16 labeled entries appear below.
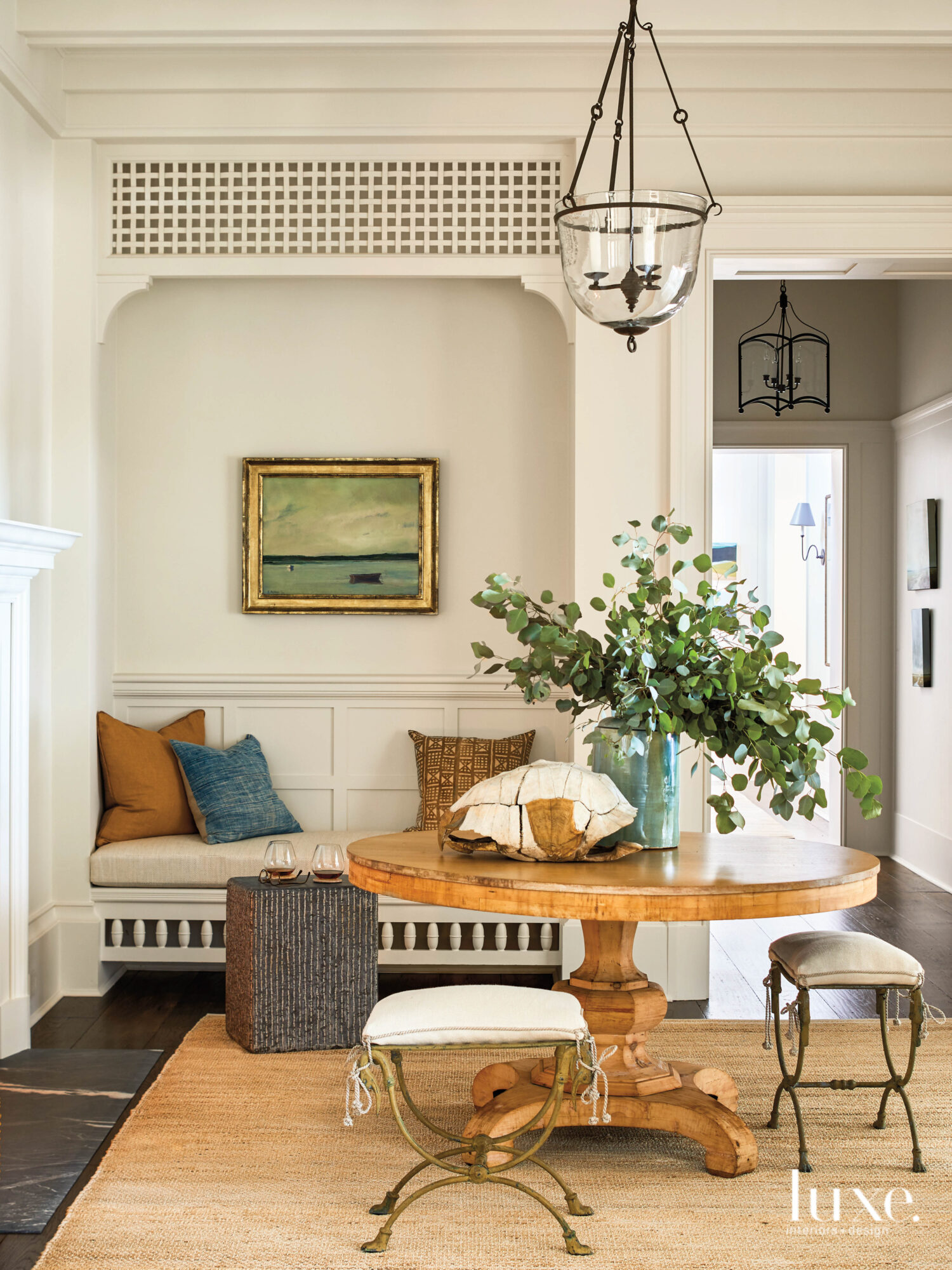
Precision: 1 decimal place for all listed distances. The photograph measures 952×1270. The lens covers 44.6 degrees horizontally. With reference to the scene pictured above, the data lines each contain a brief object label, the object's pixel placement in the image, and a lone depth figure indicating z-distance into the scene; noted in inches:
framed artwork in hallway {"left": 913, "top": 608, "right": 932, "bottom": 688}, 234.1
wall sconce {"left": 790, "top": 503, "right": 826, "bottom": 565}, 331.6
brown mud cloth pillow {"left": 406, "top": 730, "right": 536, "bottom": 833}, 170.7
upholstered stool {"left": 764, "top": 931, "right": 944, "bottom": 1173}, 102.3
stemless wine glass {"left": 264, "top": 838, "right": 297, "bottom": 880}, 136.0
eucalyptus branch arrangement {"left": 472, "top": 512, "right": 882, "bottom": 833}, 95.2
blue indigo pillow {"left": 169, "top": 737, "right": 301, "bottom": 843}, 164.7
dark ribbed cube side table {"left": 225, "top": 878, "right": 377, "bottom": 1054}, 133.6
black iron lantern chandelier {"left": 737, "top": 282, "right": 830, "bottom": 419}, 244.7
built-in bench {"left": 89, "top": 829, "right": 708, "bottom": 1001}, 158.4
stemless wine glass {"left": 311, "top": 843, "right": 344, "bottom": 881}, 134.5
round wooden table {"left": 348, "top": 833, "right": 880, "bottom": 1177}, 87.8
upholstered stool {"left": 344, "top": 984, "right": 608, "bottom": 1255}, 85.7
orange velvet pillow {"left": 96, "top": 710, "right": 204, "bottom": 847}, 165.2
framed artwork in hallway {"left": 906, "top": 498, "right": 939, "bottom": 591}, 230.7
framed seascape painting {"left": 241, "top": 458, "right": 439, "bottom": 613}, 179.2
